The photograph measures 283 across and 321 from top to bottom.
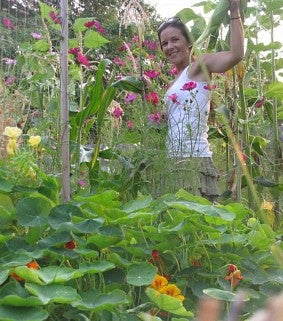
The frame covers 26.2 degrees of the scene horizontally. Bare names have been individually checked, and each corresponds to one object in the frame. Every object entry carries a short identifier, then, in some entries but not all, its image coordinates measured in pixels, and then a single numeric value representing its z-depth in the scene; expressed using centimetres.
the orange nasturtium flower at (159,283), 133
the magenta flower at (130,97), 282
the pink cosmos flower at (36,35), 325
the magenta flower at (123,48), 297
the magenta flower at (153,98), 266
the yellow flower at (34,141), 193
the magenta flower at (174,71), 289
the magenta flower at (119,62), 307
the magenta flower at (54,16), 262
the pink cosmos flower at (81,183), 239
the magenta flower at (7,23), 338
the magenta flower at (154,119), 251
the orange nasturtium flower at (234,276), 140
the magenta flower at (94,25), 285
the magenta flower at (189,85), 243
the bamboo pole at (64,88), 200
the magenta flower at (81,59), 284
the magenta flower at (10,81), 321
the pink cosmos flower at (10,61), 366
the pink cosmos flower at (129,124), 283
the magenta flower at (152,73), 277
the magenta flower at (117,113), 289
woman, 241
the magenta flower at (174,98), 254
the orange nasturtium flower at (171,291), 131
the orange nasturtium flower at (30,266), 132
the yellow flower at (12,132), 195
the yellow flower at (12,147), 193
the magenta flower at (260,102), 291
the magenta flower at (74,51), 284
